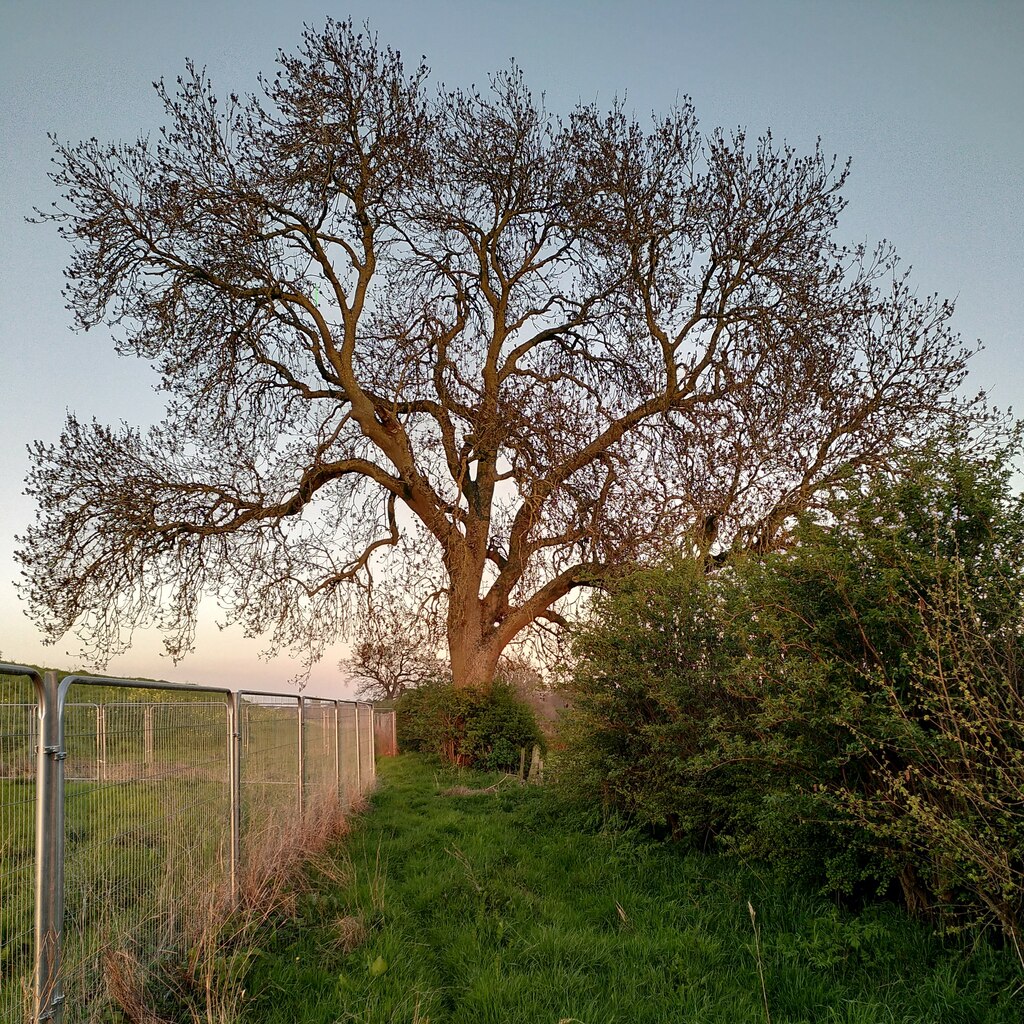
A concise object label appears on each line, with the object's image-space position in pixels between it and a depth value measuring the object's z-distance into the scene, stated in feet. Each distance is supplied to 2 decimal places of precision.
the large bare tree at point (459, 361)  47.65
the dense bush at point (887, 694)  15.15
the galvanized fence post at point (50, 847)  10.85
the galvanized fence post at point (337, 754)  34.11
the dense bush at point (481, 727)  60.34
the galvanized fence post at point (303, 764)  27.09
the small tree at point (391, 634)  56.54
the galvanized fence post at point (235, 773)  18.95
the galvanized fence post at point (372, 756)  51.55
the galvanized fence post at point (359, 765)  42.11
